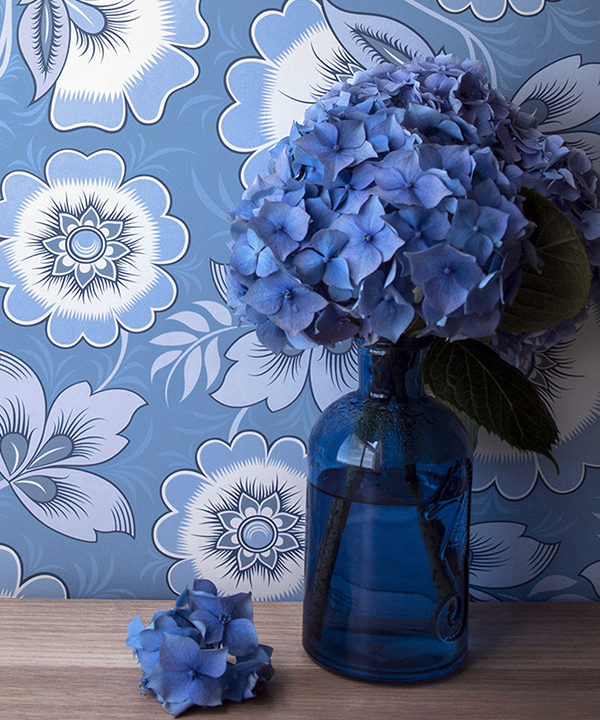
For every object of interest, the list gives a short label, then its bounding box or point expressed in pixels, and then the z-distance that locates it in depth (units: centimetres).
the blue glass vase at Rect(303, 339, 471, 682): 78
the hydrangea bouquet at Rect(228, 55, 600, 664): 64
